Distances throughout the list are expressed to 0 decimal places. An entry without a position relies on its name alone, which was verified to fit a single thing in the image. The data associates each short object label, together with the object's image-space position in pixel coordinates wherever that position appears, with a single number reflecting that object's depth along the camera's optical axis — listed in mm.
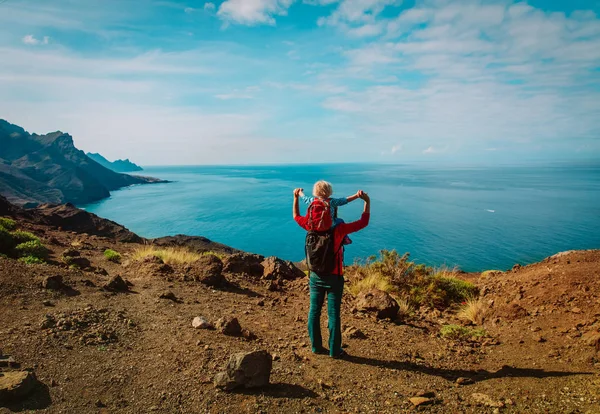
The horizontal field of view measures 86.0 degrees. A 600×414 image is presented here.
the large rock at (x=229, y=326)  4938
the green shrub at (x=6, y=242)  7607
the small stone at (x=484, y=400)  3378
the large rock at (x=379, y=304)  6199
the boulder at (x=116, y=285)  6266
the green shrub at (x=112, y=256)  9594
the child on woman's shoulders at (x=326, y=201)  3990
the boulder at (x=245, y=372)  3439
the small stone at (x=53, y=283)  5566
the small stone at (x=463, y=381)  3873
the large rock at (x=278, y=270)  8594
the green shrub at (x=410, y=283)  7770
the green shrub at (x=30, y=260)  6989
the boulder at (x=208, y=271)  7508
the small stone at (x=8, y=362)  3426
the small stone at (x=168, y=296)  6281
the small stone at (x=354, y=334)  5207
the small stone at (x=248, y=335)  4953
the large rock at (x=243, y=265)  8766
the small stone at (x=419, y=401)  3430
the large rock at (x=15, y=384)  2938
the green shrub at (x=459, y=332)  5523
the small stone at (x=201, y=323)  5074
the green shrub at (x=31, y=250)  7586
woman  4043
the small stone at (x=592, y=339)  4371
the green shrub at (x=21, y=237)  8109
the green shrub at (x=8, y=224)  11305
